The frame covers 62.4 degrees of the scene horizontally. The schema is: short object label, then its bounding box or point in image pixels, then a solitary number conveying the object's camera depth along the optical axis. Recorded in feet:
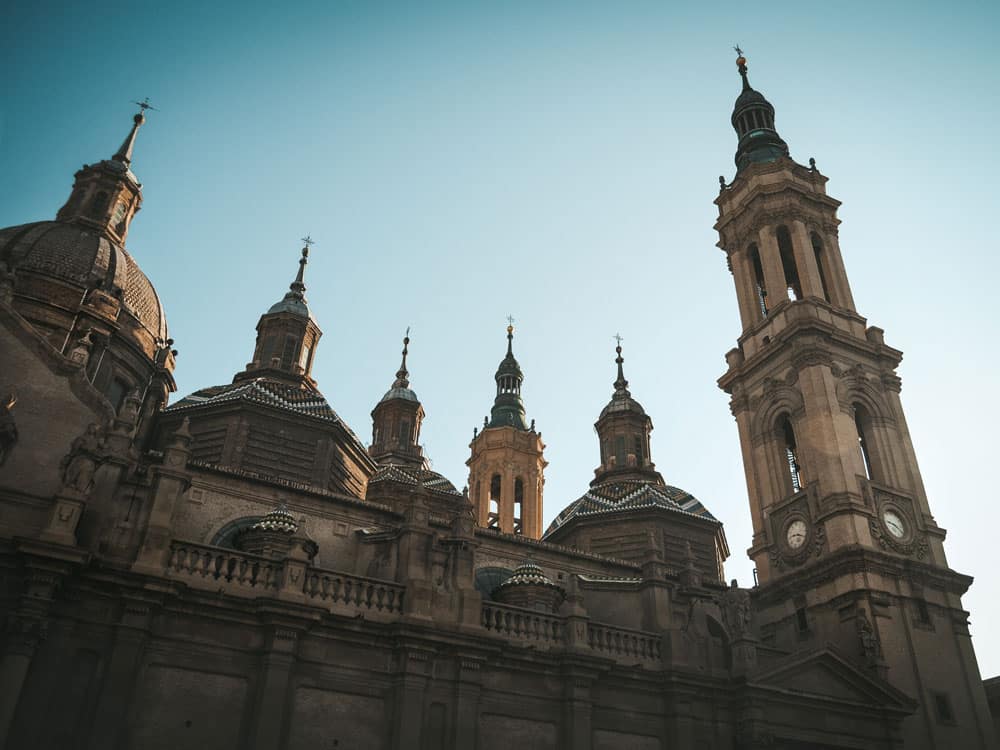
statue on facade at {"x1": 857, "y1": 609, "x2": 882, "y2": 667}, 83.87
